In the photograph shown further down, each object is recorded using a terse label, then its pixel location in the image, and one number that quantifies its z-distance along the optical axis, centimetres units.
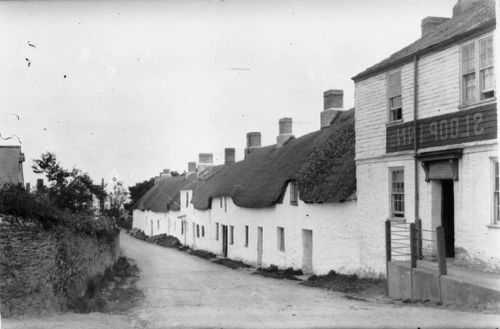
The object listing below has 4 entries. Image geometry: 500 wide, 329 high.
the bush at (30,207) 1095
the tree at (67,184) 2364
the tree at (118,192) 5803
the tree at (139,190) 9094
